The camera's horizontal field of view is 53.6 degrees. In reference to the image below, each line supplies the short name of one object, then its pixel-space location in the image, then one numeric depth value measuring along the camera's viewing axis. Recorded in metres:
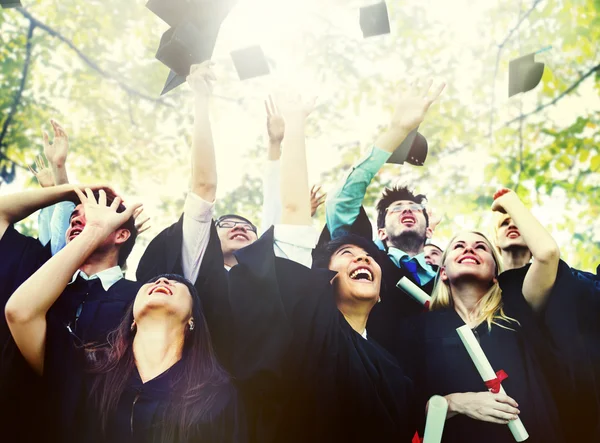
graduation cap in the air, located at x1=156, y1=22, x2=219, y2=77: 2.88
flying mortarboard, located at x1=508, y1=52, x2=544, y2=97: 3.20
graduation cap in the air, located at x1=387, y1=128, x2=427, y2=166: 3.06
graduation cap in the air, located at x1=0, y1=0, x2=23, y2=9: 3.19
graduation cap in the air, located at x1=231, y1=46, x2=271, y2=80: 3.12
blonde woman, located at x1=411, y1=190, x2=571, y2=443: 2.57
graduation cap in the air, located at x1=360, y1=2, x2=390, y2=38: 3.17
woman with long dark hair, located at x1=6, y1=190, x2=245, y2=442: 2.41
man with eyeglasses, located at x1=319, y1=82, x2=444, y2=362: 2.83
